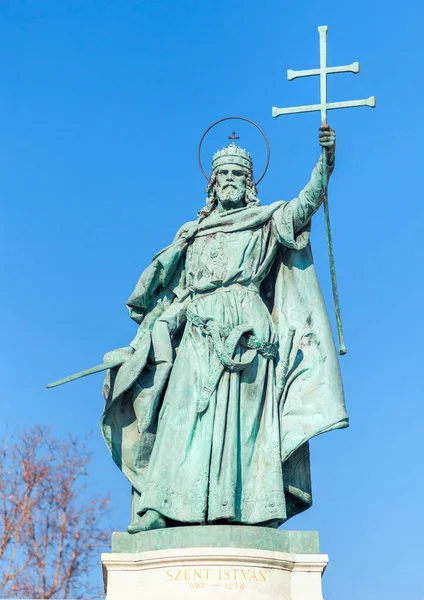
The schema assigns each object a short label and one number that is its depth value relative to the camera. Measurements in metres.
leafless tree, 26.72
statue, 14.35
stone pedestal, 13.53
